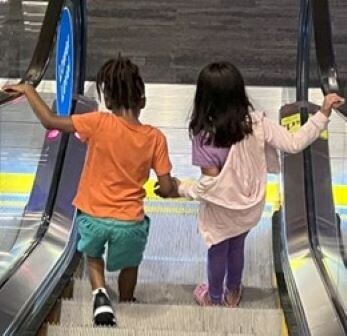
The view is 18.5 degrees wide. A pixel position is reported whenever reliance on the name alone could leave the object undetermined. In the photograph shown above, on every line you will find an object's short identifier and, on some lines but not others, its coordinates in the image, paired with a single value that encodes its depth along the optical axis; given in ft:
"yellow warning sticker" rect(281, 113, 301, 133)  18.36
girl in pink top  12.99
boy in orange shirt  13.05
